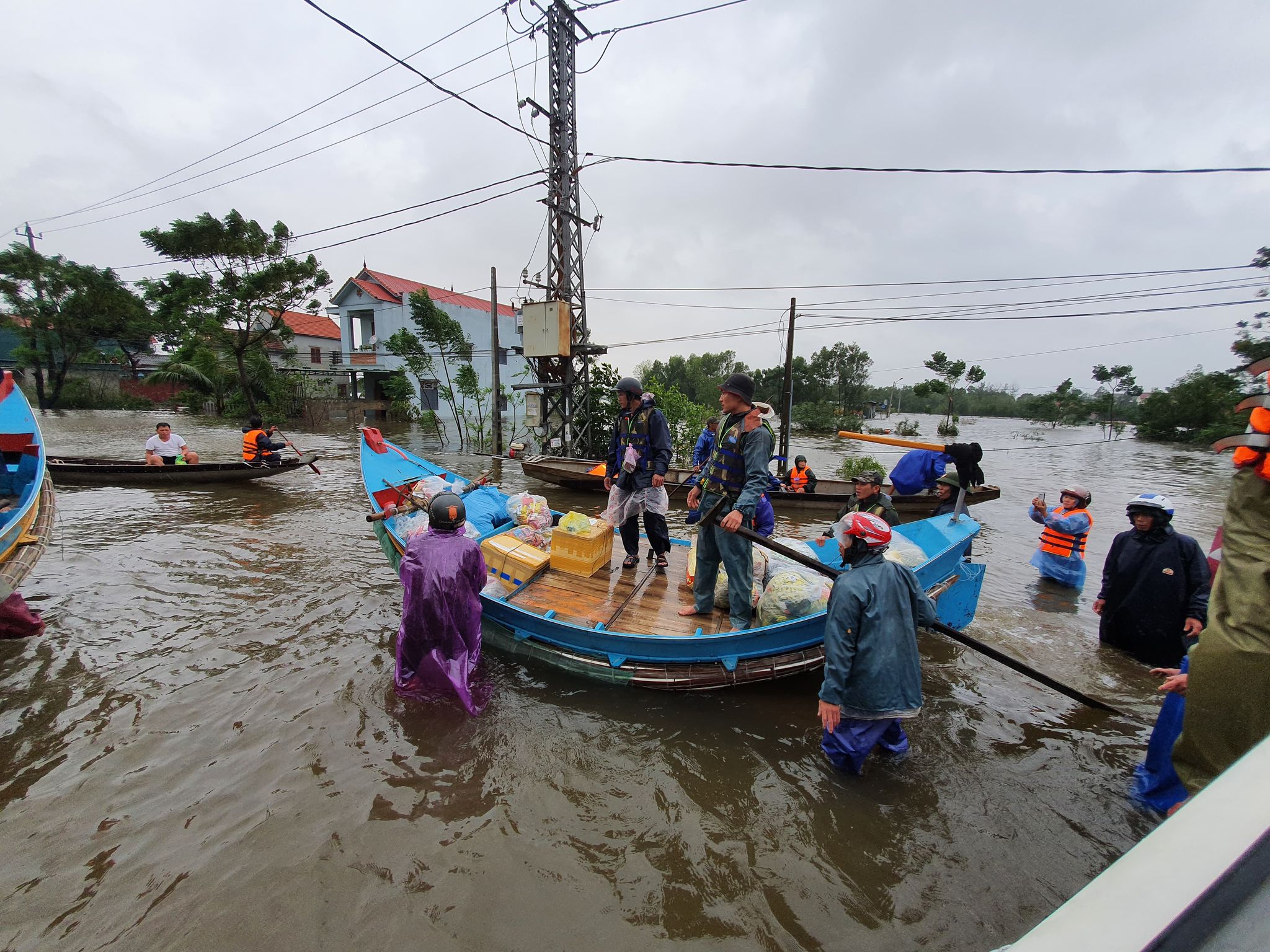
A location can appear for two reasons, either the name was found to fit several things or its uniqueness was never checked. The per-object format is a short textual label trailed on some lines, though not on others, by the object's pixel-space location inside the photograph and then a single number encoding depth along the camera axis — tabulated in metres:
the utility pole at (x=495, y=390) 17.66
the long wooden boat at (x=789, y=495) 11.62
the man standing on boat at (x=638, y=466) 5.22
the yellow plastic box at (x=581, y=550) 5.25
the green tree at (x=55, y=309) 27.67
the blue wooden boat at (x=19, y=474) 5.23
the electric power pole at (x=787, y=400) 14.64
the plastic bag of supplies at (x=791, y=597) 4.05
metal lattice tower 13.13
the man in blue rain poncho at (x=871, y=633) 2.97
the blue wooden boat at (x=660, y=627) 3.97
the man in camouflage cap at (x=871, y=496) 4.40
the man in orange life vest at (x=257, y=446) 12.16
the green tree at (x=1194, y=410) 33.56
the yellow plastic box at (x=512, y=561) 5.12
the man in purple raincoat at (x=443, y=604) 3.87
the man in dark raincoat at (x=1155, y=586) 4.20
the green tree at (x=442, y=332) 19.83
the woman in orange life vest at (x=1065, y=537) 6.67
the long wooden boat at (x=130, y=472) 11.44
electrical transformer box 13.59
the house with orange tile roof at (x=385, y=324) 29.08
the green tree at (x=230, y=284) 22.47
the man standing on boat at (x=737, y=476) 4.09
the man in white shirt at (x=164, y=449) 11.72
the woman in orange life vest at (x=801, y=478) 12.28
